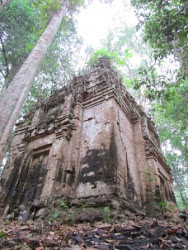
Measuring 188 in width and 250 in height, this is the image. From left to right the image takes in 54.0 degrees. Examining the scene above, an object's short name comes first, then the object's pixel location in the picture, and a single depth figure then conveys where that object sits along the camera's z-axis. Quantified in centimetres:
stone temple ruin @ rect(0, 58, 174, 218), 491
